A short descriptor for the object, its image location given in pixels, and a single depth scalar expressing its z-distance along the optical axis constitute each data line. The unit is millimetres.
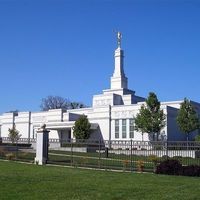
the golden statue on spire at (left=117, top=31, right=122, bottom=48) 76875
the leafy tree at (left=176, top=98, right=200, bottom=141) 53781
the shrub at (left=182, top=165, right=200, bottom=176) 17516
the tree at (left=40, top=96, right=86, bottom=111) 112625
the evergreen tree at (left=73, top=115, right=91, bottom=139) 58688
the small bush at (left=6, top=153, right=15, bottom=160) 25373
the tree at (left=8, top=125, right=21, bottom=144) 70462
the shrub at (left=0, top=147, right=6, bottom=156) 26403
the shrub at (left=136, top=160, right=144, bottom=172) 19603
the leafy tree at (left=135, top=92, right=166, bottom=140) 54938
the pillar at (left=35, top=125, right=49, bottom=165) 23328
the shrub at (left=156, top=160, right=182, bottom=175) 17891
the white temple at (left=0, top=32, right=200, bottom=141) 62750
